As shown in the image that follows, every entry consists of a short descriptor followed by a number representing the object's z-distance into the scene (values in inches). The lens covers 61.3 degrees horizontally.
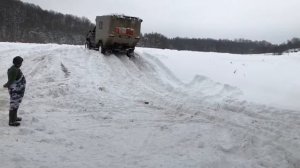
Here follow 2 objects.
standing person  231.4
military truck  525.2
